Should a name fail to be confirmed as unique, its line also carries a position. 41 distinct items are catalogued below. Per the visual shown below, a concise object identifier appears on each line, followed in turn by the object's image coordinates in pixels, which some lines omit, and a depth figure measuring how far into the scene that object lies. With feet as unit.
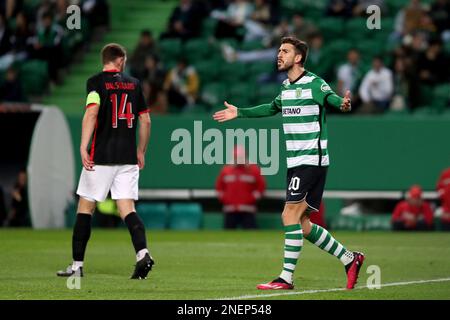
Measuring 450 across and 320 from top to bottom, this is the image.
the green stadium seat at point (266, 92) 75.60
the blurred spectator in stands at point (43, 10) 81.76
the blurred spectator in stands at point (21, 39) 84.23
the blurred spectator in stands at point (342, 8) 80.94
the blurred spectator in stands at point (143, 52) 80.23
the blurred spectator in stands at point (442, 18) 77.10
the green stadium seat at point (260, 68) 78.43
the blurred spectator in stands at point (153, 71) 78.33
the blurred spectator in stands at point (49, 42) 81.20
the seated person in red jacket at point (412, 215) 69.97
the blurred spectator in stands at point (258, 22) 81.61
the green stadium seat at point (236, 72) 79.36
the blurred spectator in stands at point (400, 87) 73.36
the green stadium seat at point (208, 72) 79.87
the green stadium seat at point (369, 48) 78.02
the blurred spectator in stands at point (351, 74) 73.56
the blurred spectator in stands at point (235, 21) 82.53
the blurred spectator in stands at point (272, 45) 77.91
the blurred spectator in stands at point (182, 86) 77.71
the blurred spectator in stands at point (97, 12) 86.84
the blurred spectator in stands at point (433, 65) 73.46
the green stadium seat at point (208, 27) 84.58
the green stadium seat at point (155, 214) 75.77
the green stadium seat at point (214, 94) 77.36
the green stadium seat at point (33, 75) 81.77
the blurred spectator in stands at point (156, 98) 76.64
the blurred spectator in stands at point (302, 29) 77.15
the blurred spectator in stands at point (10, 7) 87.30
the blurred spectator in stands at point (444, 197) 69.15
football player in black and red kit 38.22
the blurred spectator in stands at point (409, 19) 76.54
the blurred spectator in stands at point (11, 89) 78.18
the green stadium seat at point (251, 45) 80.64
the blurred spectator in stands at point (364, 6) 80.12
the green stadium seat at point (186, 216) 75.25
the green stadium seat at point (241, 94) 76.54
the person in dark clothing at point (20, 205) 73.36
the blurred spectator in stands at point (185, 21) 83.71
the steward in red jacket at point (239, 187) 73.05
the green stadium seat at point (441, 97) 73.15
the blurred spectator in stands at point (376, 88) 72.38
